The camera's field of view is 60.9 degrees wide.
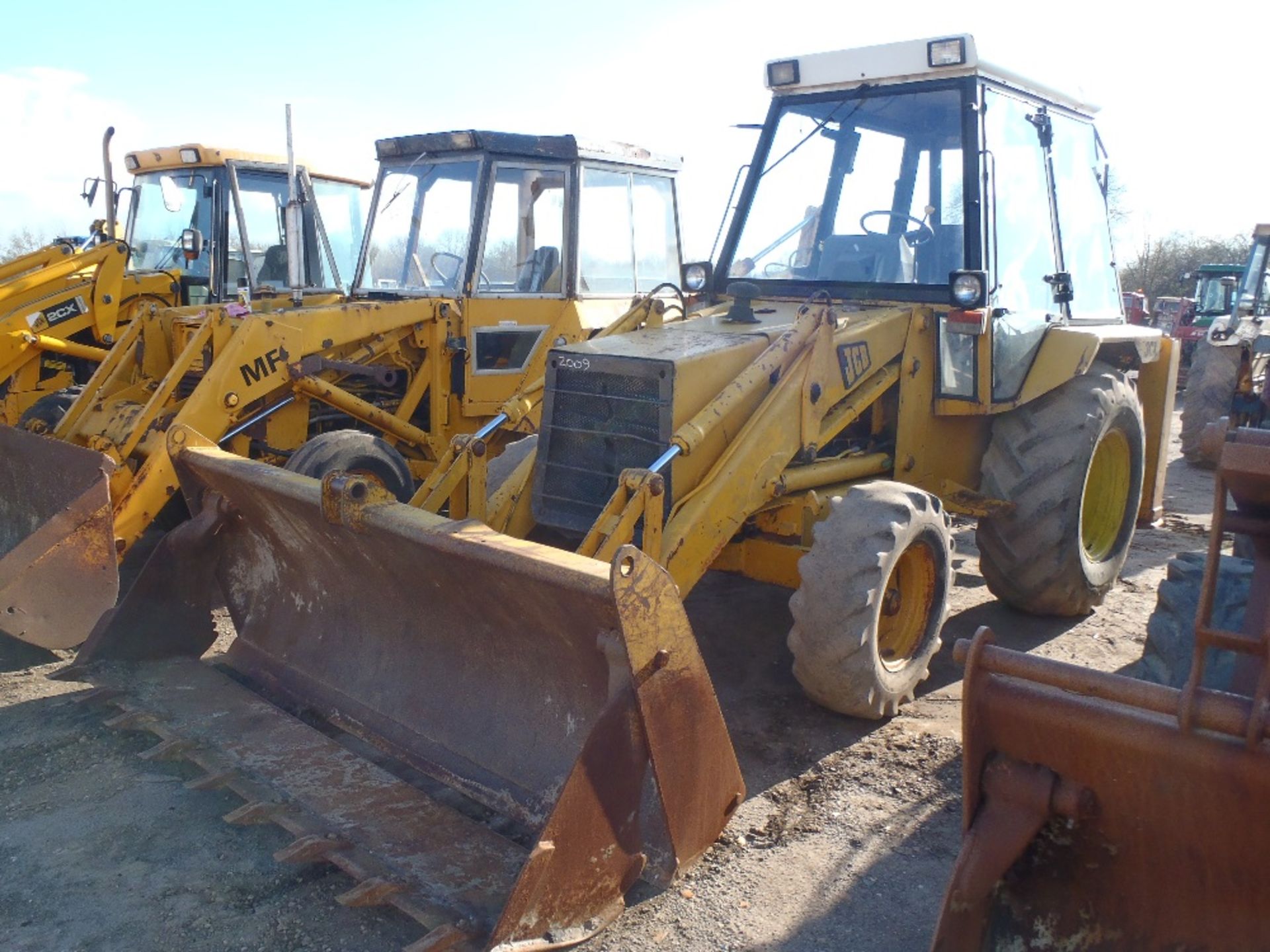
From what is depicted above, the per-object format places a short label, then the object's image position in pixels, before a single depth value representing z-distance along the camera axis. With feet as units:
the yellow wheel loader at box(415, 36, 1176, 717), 13.87
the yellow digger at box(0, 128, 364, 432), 28.58
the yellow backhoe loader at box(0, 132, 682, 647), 20.85
